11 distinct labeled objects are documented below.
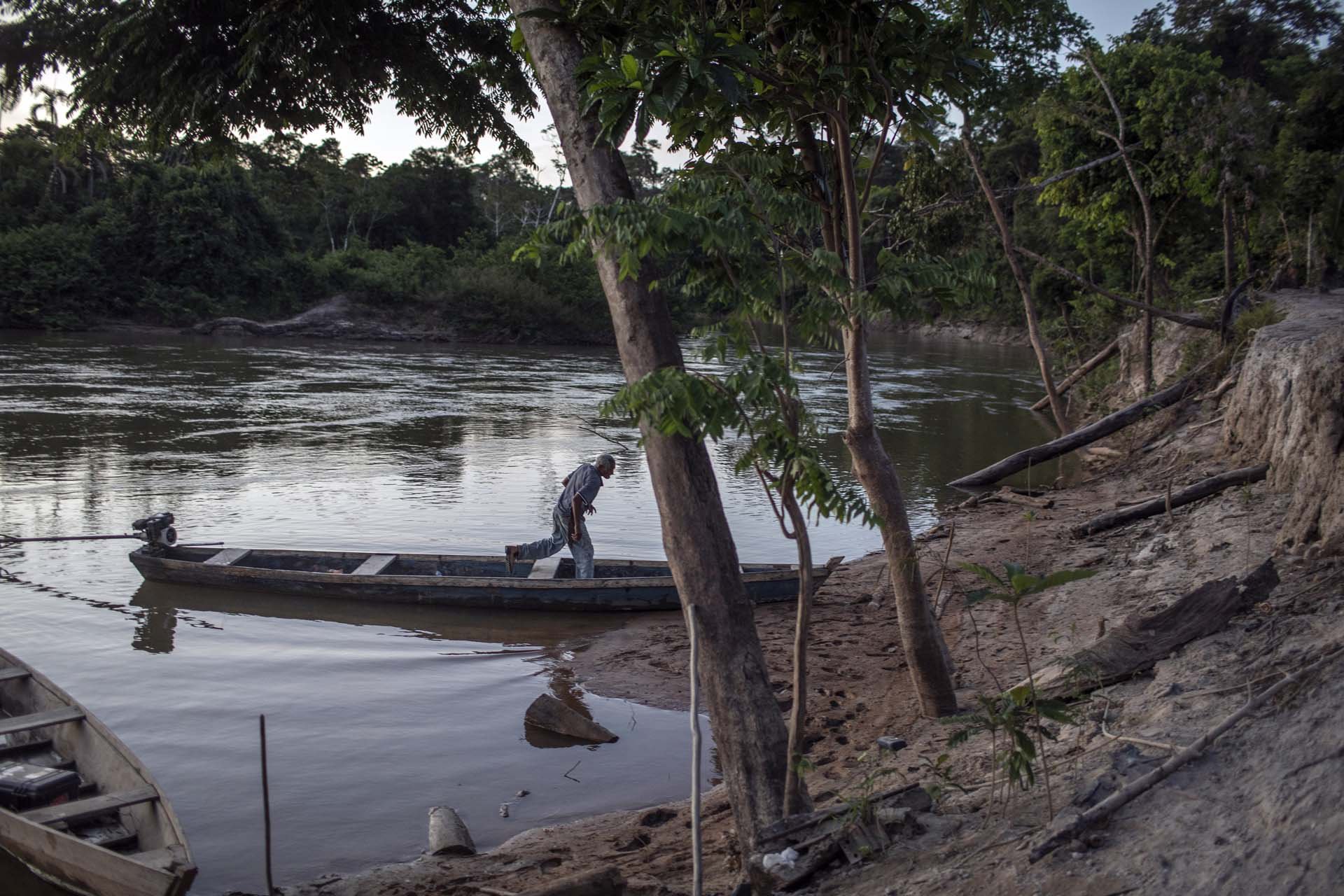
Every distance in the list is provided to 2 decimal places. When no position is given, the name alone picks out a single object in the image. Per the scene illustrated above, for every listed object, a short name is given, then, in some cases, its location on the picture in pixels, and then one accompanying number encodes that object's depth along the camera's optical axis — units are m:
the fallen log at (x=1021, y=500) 12.71
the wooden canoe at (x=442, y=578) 10.19
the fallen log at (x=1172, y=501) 8.59
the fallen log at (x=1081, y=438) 12.59
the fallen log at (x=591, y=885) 4.38
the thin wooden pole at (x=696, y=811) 4.04
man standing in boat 10.46
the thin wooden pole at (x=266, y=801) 3.90
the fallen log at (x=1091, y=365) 18.52
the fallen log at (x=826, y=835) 3.96
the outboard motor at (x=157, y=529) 11.03
